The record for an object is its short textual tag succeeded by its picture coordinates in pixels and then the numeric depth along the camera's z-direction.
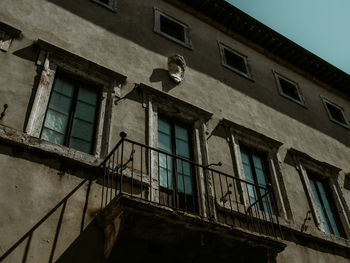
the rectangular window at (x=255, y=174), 9.26
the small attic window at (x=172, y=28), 11.09
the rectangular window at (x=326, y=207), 10.23
